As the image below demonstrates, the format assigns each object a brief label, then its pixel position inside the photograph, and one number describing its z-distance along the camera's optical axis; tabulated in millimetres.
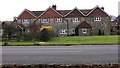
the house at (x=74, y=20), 41498
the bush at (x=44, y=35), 27068
